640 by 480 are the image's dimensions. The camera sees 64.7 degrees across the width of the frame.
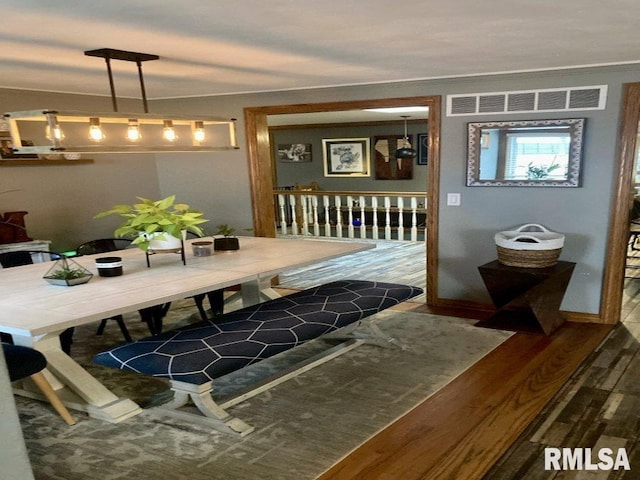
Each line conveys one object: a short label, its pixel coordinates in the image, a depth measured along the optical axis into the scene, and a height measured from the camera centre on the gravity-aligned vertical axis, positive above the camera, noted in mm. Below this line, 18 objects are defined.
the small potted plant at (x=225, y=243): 3658 -670
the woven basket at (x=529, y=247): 3701 -824
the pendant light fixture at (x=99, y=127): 2508 +191
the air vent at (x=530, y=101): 3744 +253
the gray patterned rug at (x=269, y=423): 2254 -1397
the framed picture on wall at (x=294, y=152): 11062 -142
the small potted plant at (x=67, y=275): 2734 -641
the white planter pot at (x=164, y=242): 3146 -559
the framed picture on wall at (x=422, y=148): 10188 -184
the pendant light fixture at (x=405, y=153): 8141 -200
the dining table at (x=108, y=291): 2256 -704
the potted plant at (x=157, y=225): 3098 -443
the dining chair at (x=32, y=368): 2285 -942
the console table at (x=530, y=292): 3678 -1156
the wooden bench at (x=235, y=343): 2338 -978
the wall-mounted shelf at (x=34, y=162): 4238 -31
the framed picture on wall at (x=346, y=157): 10688 -283
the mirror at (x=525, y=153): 3863 -147
